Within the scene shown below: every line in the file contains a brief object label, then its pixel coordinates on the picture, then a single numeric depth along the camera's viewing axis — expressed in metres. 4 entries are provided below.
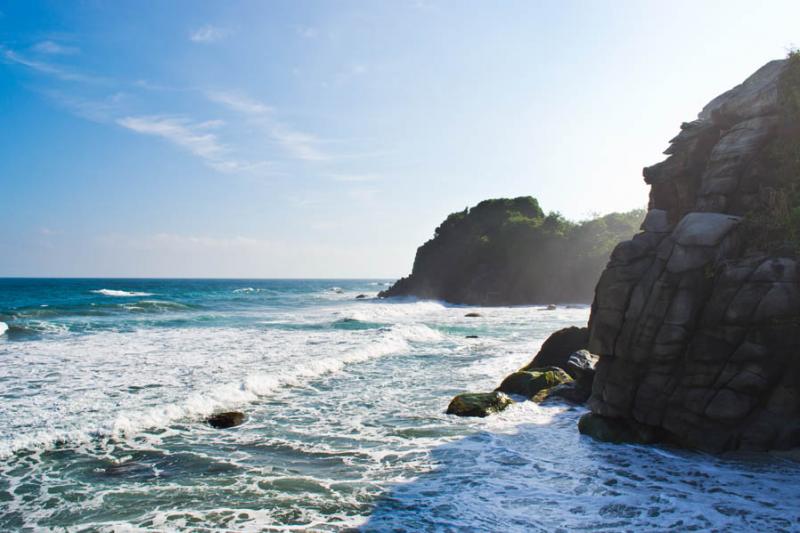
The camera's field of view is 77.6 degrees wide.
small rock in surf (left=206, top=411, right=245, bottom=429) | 13.22
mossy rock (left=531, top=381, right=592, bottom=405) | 15.27
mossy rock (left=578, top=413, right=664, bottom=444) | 11.20
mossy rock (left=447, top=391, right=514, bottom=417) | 13.87
